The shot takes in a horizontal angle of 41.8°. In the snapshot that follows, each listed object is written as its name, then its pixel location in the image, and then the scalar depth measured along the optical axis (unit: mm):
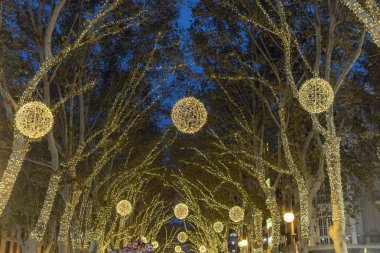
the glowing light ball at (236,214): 24517
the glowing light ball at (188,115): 12734
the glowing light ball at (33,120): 9922
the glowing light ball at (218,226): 33531
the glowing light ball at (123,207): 25166
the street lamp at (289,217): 16750
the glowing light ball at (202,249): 49312
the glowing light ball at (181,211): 29188
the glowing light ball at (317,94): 10203
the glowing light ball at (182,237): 48719
